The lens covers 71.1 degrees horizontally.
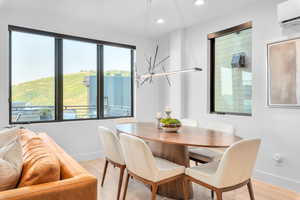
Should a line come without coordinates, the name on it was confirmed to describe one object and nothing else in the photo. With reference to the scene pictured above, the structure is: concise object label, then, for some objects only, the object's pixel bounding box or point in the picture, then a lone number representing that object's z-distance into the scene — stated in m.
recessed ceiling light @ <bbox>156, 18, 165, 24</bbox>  3.74
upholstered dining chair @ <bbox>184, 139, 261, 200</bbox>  1.76
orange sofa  1.04
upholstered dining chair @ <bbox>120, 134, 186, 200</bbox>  1.93
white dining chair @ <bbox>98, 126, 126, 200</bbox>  2.46
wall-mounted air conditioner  2.46
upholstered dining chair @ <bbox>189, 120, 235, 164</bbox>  2.59
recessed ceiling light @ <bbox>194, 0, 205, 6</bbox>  2.99
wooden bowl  2.64
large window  3.45
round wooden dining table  2.05
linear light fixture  3.22
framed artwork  2.60
